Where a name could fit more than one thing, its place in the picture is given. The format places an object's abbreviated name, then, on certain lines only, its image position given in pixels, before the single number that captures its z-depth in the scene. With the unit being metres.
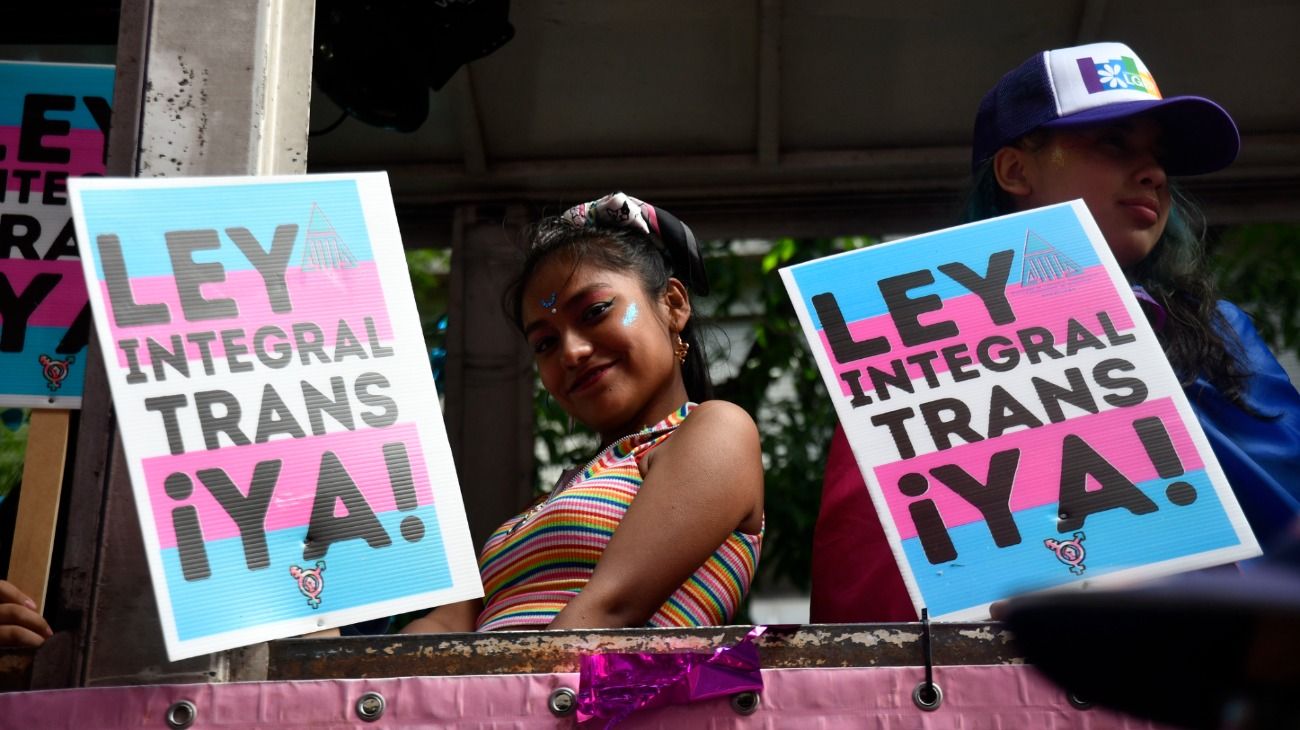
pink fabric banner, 1.76
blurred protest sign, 2.78
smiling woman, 2.22
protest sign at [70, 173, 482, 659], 1.82
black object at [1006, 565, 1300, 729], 0.73
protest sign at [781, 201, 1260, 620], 1.92
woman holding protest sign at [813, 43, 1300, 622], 2.41
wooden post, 2.34
